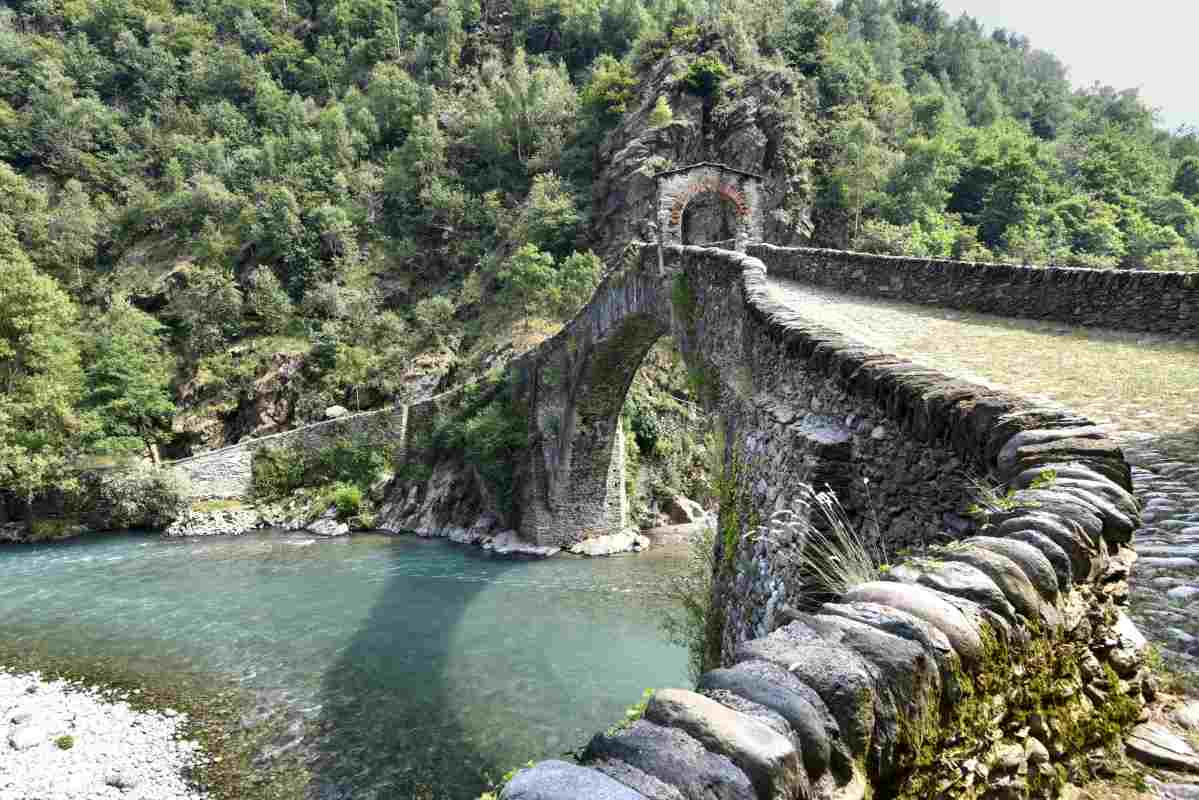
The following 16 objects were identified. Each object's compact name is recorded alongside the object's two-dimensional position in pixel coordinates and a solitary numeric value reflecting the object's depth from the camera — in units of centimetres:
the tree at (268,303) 3112
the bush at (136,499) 2353
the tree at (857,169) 2664
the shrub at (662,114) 2734
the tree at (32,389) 2242
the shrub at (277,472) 2527
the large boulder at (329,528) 2228
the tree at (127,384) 2561
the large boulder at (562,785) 112
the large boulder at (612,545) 1931
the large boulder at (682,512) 2130
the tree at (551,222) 2847
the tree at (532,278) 2542
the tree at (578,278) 2556
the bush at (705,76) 2783
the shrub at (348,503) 2316
